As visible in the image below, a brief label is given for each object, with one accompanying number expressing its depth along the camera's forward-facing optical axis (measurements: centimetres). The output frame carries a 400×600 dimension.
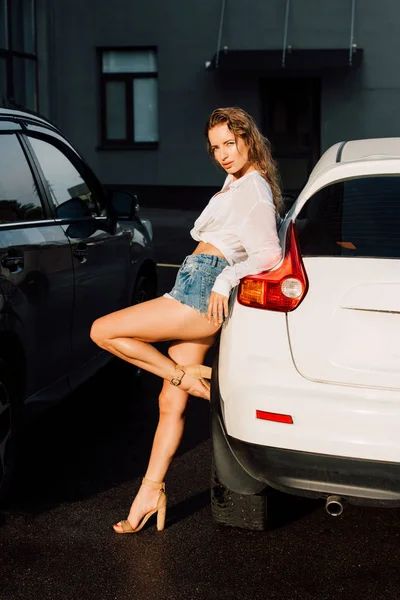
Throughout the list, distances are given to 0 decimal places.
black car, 435
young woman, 379
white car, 339
